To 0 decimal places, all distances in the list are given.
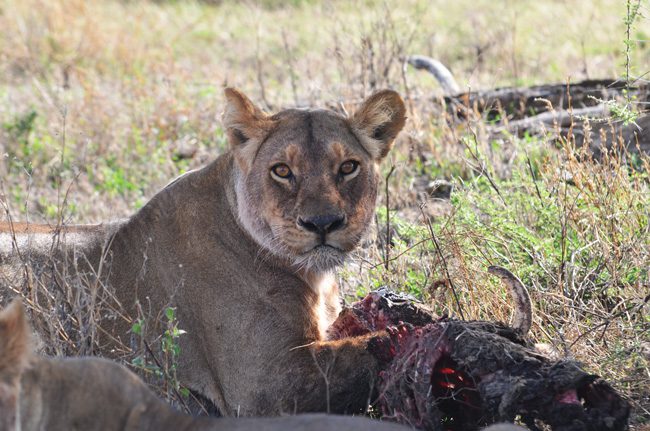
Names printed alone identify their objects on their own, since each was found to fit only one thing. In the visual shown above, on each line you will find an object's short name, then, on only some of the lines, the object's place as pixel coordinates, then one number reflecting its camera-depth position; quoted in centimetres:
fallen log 1409
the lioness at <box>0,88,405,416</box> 930
